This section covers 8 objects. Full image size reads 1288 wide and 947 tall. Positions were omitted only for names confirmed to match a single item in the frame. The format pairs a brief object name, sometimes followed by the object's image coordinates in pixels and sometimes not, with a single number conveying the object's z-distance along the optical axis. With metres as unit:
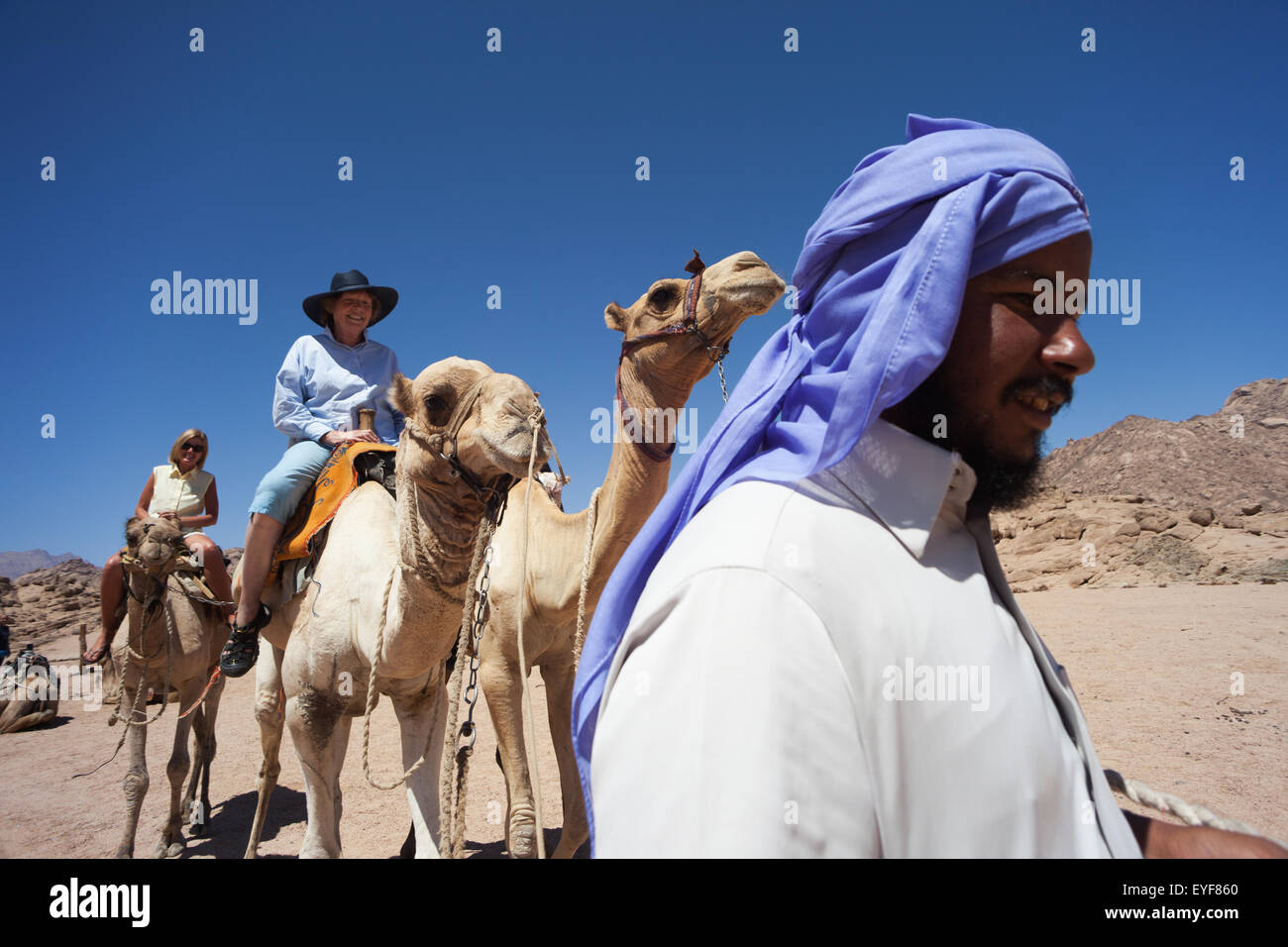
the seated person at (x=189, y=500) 6.83
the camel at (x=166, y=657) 6.08
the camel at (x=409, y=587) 3.27
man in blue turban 0.87
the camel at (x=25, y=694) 11.19
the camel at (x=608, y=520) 4.09
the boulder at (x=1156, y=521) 17.83
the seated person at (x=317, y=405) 4.54
